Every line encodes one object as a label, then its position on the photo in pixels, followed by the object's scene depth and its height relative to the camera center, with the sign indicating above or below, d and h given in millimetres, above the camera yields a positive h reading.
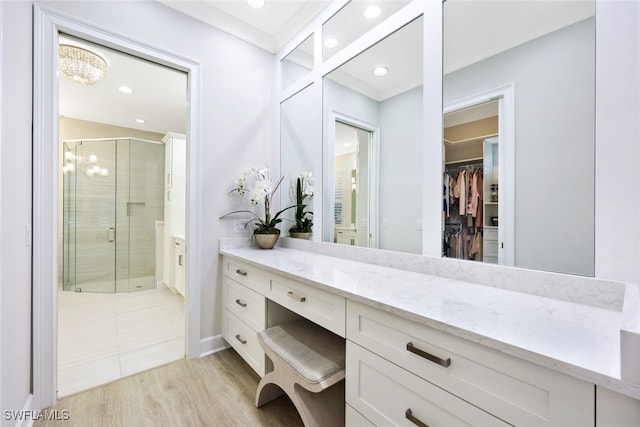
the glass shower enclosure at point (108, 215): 3787 -67
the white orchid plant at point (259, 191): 2191 +174
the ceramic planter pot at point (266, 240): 2180 -234
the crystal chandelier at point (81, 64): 2225 +1311
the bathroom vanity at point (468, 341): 555 -342
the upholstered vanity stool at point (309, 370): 1097 -676
